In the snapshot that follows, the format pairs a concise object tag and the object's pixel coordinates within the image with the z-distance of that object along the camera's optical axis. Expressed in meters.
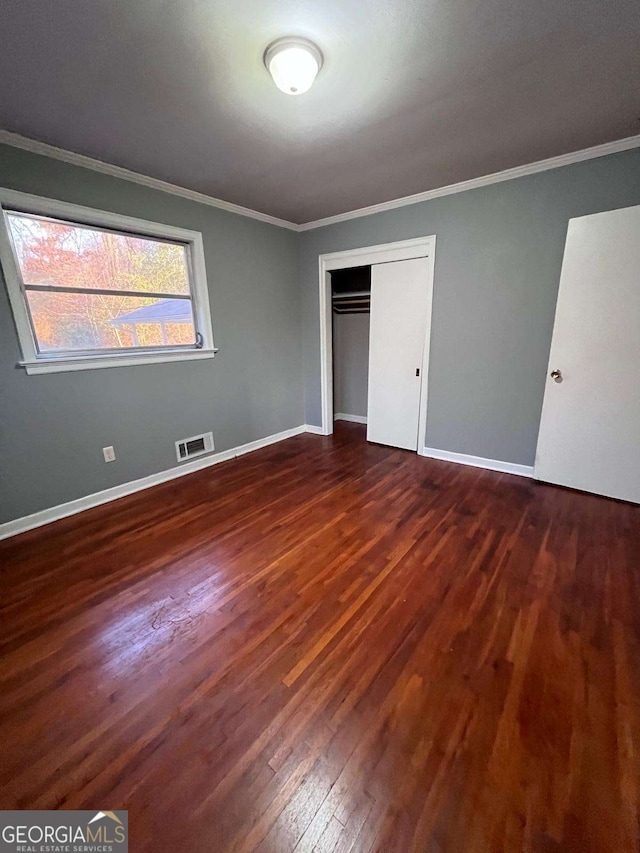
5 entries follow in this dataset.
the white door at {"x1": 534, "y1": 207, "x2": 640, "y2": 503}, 2.39
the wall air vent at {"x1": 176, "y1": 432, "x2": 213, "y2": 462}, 3.28
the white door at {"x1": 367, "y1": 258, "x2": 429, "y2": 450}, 3.46
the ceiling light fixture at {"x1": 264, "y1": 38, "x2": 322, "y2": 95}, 1.49
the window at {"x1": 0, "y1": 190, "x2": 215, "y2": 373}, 2.26
